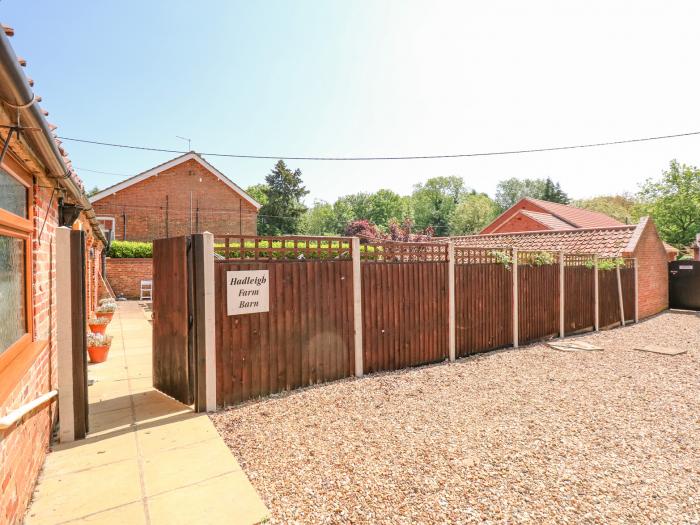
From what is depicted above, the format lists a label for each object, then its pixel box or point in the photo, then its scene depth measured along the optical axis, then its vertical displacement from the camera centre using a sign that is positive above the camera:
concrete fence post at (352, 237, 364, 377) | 5.73 -0.59
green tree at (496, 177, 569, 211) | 75.75 +14.28
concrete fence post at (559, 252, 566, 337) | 9.35 -0.93
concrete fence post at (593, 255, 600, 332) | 10.56 -1.10
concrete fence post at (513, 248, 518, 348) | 8.08 -0.78
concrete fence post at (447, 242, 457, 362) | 6.94 -0.55
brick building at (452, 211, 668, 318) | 12.76 +0.43
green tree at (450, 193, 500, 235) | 52.78 +6.09
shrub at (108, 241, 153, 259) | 16.20 +0.63
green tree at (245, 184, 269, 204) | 59.32 +11.95
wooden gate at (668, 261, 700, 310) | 14.77 -1.14
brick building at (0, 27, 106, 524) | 2.07 -0.11
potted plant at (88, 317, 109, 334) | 7.72 -1.25
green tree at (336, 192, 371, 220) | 69.44 +10.89
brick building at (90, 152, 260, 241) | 19.52 +3.37
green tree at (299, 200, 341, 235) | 71.62 +7.98
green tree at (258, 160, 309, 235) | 42.47 +6.78
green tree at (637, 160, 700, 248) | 29.73 +4.16
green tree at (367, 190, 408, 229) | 69.62 +10.13
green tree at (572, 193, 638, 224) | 47.88 +7.45
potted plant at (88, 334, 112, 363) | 6.47 -1.45
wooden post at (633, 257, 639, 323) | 12.23 -1.23
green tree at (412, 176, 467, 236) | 70.76 +12.92
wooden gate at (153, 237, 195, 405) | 4.58 -0.73
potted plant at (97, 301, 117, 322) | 9.25 -1.16
